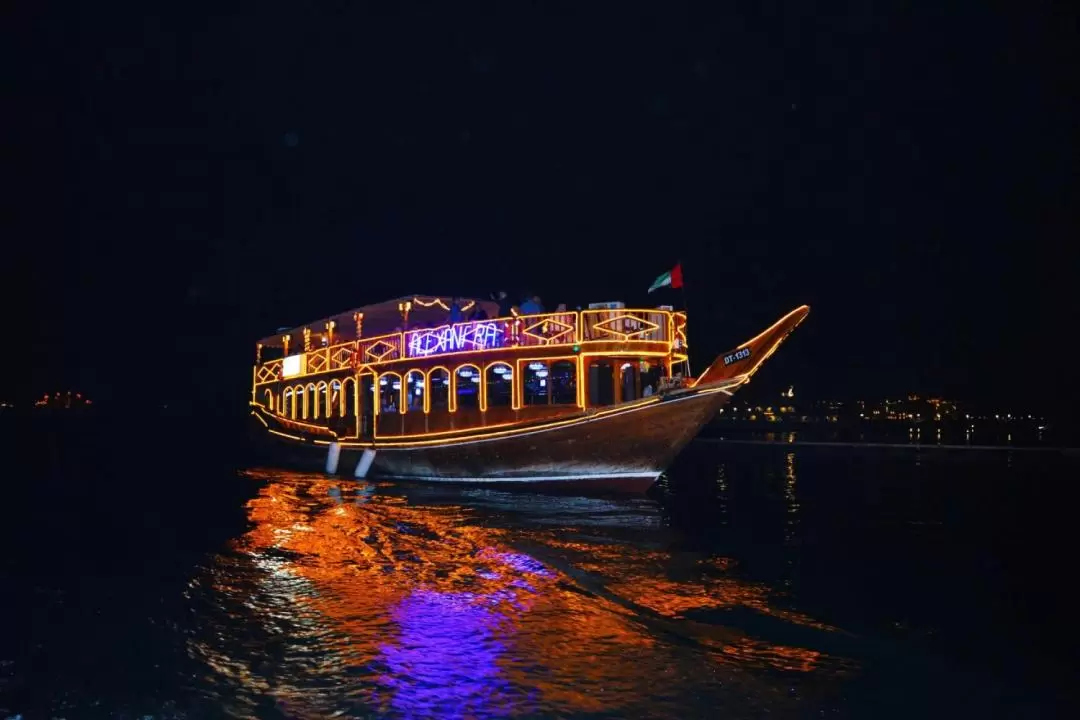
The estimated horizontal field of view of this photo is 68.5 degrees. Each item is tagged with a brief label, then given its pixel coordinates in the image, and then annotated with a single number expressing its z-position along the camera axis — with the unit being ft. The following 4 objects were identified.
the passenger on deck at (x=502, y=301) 77.56
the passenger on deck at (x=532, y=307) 64.95
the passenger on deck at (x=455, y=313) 73.89
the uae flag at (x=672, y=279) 55.67
